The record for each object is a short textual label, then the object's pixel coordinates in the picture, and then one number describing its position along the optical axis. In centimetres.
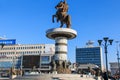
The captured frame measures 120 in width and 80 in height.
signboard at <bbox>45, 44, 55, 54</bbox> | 9984
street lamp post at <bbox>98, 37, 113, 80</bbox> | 2773
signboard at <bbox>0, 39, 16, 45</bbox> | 10362
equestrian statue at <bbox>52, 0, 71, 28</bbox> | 3473
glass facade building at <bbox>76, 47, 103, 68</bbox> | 14838
